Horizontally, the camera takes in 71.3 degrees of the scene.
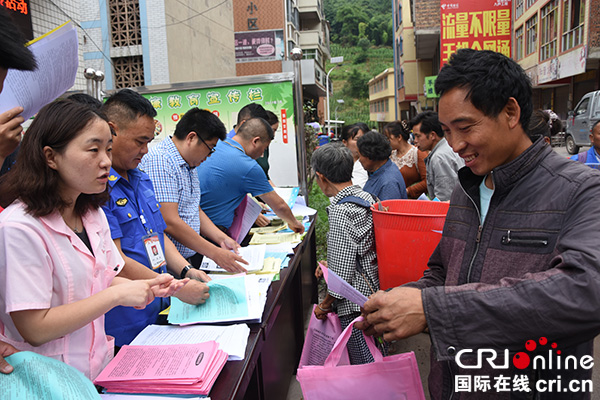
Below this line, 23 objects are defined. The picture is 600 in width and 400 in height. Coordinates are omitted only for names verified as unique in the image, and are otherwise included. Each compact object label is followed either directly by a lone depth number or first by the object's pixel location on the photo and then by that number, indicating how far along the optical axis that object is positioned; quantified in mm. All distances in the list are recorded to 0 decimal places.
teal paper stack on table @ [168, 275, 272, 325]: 1548
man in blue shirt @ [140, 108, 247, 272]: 2268
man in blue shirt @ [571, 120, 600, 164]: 3561
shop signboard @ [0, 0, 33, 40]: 5180
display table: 1249
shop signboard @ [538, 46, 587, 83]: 12273
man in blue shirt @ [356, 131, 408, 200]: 3117
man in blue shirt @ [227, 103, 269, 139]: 3924
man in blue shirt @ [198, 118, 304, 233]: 2932
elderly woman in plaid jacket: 2252
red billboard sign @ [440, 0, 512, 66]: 11344
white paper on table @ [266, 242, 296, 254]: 2612
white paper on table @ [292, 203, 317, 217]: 3748
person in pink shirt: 1041
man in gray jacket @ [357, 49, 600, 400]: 925
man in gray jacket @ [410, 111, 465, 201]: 3201
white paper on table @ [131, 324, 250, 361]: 1354
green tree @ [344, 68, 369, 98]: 71188
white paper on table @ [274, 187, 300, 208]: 3662
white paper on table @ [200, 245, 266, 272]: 2242
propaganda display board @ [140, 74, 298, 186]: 4402
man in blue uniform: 1597
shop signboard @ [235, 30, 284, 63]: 25547
